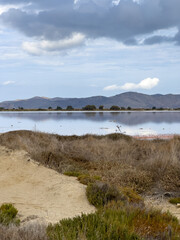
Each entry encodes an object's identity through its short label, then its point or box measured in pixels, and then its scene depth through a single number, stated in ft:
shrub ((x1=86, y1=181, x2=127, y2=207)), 29.68
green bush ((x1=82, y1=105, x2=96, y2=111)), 318.24
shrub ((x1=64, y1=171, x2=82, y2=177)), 41.39
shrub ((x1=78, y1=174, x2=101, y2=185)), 36.77
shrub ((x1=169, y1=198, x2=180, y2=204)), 34.12
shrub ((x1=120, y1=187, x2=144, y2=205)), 30.71
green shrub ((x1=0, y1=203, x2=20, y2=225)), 23.57
